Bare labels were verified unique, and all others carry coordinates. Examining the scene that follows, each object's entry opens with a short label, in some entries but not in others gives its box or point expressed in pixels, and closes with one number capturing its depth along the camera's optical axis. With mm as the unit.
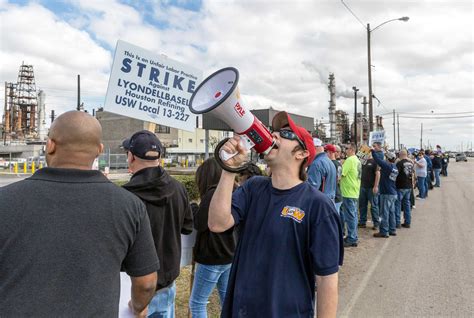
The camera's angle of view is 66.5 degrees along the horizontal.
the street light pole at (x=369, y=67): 19109
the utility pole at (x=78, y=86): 29519
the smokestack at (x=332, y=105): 60750
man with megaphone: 1807
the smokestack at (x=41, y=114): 88288
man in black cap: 2461
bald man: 1419
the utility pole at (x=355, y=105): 30488
